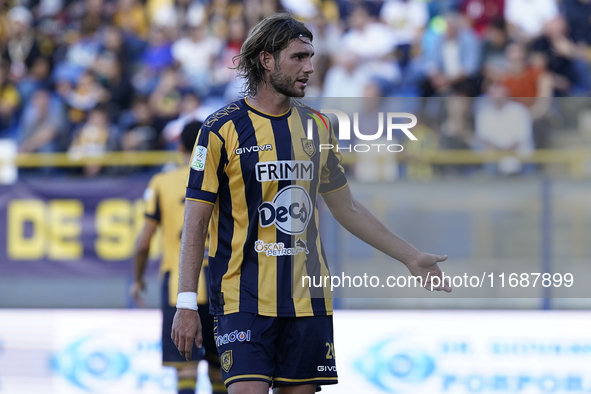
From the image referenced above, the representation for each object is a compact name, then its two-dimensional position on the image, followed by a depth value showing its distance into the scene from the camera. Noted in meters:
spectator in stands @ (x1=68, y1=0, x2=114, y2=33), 23.87
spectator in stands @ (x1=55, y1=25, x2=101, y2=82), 22.56
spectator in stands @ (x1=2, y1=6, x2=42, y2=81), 23.16
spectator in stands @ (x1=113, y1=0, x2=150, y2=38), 23.50
